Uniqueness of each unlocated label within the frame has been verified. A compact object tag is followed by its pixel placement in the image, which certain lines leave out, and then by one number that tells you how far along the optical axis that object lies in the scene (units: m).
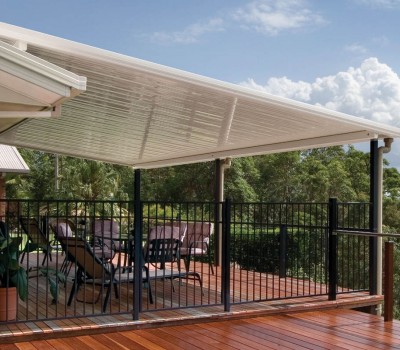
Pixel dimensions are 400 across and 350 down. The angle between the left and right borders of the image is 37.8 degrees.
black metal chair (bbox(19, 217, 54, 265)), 9.27
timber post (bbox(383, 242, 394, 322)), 6.52
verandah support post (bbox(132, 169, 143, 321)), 6.33
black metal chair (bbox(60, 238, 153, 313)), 6.59
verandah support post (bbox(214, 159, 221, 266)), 11.42
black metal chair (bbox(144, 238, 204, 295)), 7.26
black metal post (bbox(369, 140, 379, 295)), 8.30
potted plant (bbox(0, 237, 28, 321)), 5.91
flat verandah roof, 5.41
